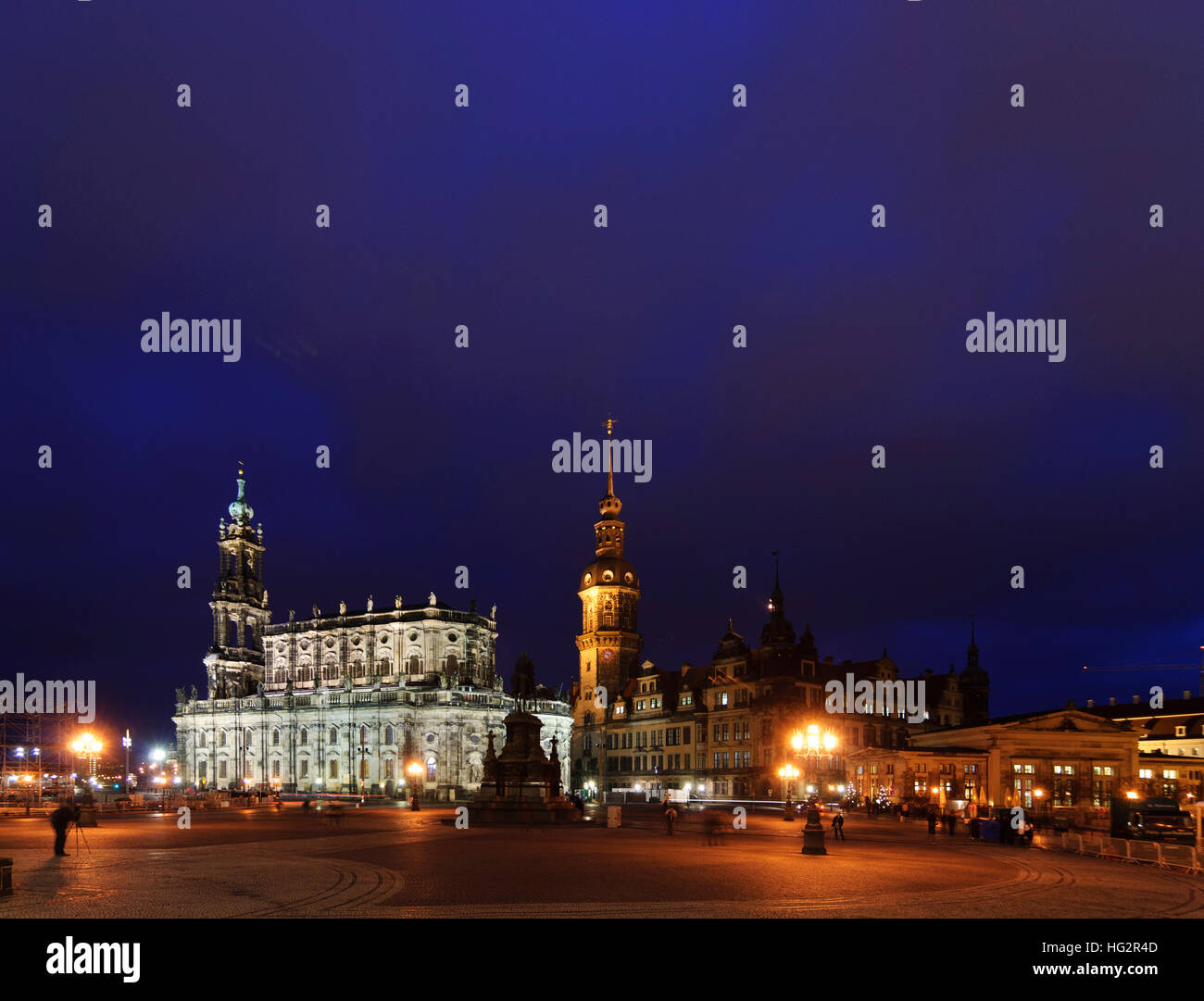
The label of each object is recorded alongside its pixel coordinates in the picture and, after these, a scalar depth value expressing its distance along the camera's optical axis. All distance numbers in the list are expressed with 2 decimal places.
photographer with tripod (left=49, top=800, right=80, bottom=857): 27.56
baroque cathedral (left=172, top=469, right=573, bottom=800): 114.56
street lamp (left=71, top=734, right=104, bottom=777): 64.00
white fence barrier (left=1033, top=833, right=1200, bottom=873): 28.80
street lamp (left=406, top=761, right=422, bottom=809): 65.38
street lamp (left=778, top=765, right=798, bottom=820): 55.38
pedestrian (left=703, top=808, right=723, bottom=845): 33.72
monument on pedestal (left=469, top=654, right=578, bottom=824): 47.22
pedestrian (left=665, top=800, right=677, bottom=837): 38.38
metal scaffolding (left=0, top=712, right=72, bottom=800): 98.69
